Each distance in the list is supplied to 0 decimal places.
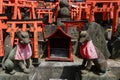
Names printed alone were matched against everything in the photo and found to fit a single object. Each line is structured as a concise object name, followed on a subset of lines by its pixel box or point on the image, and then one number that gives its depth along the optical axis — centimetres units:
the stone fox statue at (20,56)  229
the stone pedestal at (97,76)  238
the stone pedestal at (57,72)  283
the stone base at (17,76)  240
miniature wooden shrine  309
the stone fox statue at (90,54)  231
